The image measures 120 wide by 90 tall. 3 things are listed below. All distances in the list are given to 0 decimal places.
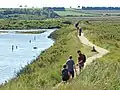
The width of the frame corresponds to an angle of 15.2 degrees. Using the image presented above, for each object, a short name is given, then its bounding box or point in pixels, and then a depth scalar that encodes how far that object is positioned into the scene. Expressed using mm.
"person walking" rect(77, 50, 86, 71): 24469
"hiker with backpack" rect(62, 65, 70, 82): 21297
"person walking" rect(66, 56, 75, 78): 21855
